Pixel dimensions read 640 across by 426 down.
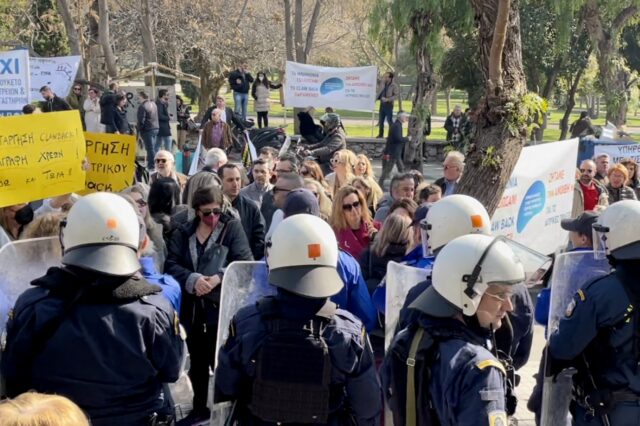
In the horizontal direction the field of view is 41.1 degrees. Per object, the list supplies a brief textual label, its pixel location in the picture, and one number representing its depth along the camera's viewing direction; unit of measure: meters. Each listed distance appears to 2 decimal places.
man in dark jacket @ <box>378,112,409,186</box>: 17.02
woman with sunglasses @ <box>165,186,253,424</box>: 5.25
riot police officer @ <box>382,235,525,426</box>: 2.82
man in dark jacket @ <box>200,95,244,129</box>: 17.66
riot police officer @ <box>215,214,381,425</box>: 3.17
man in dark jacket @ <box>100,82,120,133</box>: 19.50
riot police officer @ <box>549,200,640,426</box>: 3.54
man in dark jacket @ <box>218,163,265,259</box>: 6.14
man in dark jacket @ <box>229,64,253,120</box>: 24.22
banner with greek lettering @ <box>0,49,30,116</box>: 11.13
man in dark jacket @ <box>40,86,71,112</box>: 20.02
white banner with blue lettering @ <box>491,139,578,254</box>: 7.68
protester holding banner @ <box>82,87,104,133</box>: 21.27
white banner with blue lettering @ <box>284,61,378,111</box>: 20.19
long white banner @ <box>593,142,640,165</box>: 12.45
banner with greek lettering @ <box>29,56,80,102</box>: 21.70
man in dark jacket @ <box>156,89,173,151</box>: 19.73
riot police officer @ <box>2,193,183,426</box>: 3.27
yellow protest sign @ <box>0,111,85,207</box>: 6.18
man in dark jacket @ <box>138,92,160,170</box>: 18.59
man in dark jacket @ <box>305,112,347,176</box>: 11.88
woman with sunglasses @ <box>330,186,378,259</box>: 5.79
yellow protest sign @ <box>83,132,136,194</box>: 7.68
